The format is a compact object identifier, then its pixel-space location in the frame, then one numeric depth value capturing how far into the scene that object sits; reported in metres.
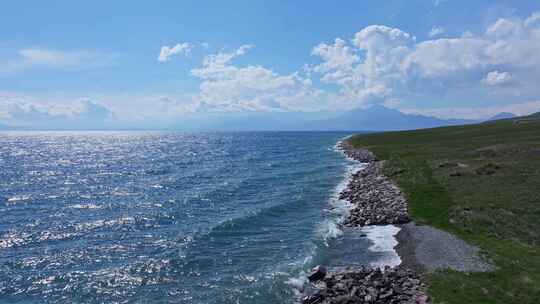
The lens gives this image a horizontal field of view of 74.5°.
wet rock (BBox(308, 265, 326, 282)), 23.50
